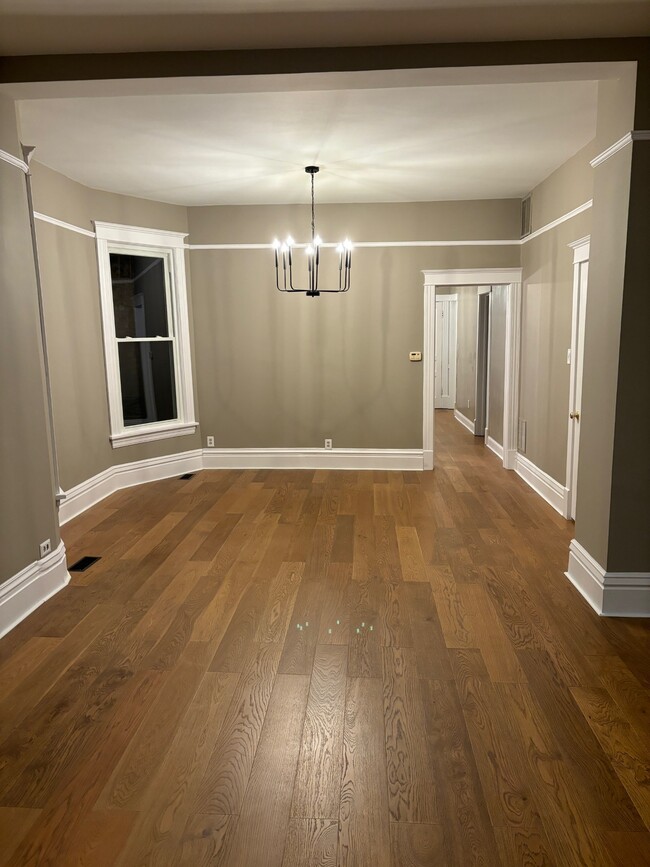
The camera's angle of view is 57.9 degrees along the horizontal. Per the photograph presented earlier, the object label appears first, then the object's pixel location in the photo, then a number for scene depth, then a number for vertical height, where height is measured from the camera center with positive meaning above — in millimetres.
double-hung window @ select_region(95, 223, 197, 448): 5684 +58
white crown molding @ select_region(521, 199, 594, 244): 4262 +908
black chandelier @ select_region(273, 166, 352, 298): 4852 +723
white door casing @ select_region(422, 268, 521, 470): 6082 -62
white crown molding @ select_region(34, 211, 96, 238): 4539 +953
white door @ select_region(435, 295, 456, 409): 11344 -432
